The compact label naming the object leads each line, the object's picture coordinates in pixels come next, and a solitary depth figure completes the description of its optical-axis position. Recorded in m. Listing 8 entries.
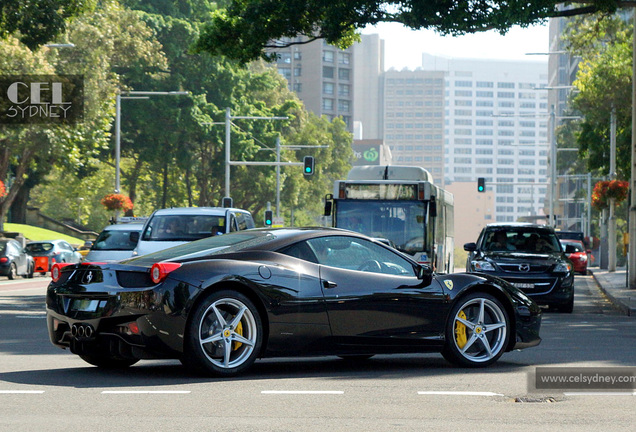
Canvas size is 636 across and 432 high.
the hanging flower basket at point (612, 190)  43.78
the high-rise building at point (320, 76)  169.12
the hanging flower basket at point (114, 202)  48.00
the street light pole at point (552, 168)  61.88
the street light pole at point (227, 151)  54.44
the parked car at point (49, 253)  42.12
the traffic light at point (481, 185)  52.19
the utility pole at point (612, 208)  39.03
